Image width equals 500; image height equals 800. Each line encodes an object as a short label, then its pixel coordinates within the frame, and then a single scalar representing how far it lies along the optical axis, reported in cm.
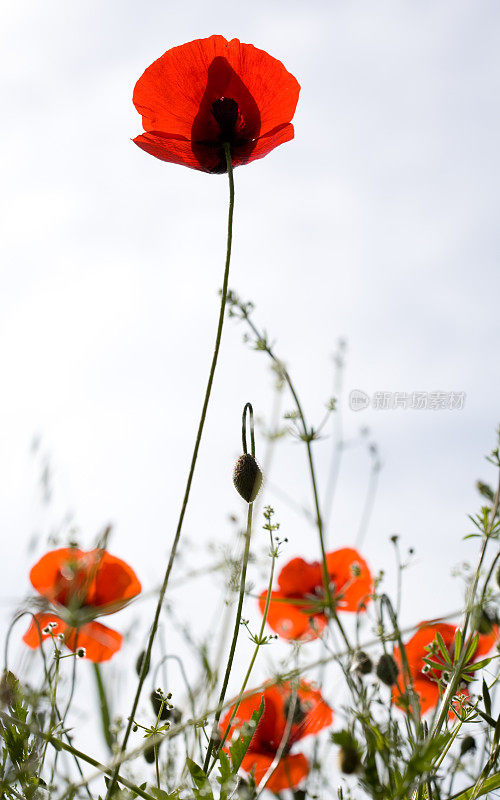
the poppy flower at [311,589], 93
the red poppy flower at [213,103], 90
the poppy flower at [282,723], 84
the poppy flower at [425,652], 89
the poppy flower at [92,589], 83
